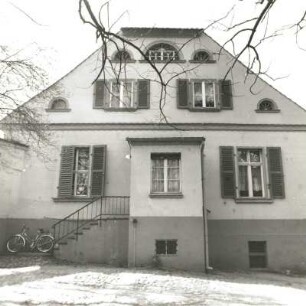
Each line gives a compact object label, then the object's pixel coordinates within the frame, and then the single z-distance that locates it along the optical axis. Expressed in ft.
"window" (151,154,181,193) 44.74
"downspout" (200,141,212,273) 42.06
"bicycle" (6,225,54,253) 45.50
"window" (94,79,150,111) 51.98
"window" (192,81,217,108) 52.75
